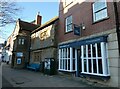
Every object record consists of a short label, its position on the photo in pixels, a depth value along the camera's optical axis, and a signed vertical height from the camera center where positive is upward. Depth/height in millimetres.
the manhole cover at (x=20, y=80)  6345 -2382
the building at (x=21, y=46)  14514 +866
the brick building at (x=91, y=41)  5353 +767
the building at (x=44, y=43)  9710 +1082
